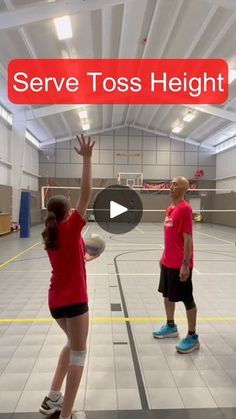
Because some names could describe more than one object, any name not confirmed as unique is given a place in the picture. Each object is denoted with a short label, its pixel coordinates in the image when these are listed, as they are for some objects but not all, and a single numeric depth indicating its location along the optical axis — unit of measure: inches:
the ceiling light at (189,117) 960.2
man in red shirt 158.9
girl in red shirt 98.9
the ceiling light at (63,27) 489.4
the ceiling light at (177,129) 1133.6
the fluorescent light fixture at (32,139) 1048.0
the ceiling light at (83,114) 970.4
